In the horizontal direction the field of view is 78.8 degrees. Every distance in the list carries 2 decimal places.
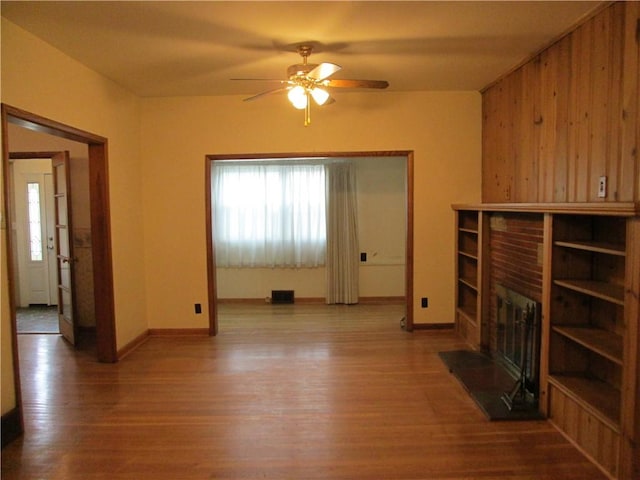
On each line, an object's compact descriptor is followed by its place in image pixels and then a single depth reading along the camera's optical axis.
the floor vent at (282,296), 6.10
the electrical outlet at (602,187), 2.39
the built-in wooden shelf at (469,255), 3.97
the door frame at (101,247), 3.59
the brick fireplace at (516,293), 2.84
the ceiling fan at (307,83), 2.88
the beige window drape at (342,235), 5.83
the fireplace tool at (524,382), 2.71
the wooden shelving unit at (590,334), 1.94
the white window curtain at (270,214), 5.92
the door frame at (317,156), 4.35
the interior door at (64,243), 4.05
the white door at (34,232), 5.80
